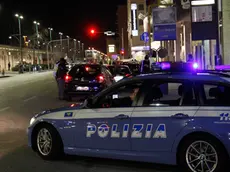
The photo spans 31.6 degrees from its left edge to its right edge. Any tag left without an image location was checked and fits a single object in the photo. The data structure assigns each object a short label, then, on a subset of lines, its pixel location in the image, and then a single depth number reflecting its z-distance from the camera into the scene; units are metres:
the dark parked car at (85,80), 16.67
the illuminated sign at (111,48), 148.00
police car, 5.68
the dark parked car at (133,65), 26.86
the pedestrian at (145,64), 18.83
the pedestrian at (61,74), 17.72
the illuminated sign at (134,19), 82.09
